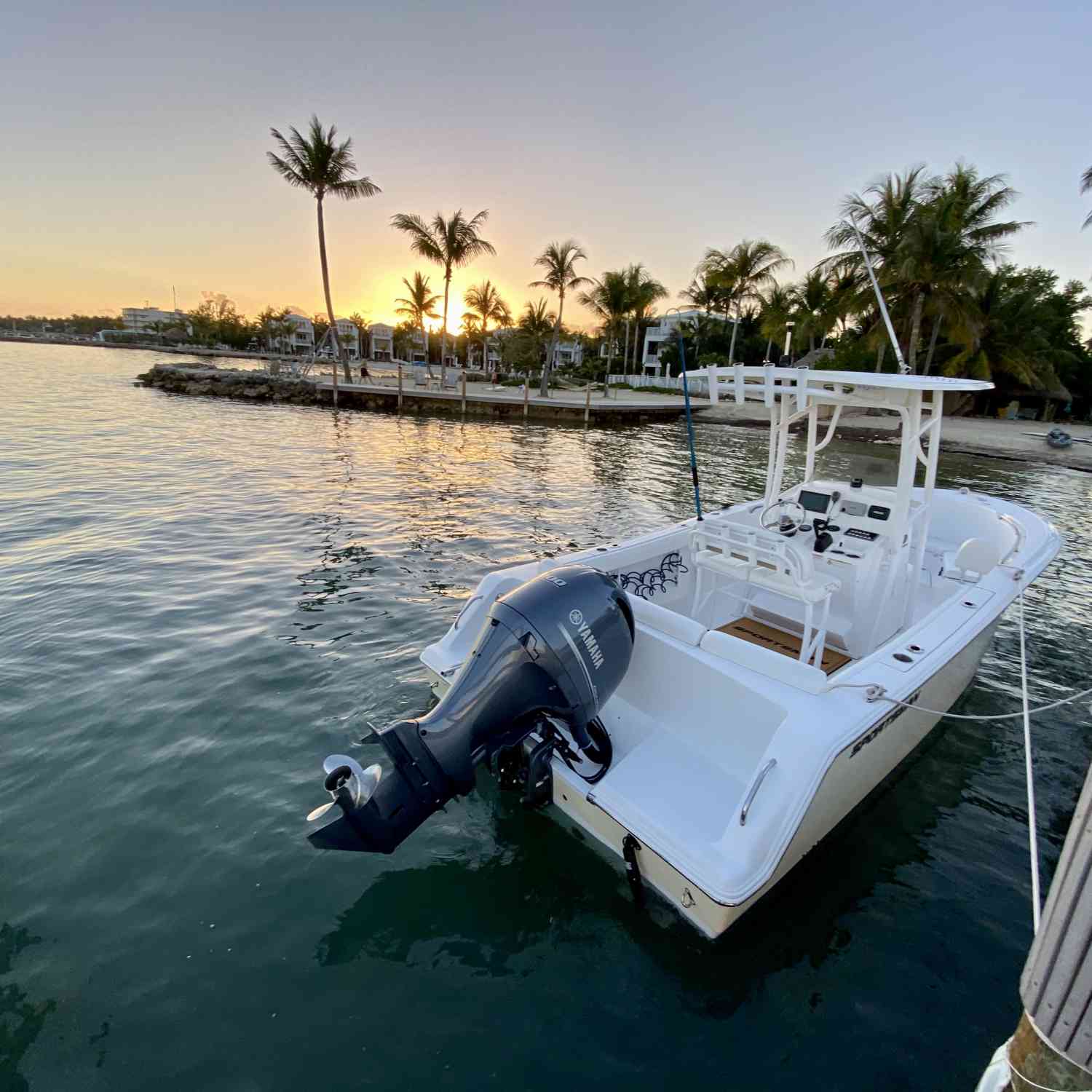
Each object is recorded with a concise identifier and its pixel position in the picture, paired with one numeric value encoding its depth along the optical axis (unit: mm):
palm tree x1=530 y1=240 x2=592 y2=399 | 34438
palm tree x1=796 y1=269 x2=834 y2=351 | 30719
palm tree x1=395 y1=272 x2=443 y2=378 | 44531
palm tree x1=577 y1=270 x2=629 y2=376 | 37406
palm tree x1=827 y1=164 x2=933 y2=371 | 26328
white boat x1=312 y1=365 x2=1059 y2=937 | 2781
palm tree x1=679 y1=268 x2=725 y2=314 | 40406
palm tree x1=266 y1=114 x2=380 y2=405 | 30594
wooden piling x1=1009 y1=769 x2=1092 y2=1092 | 1691
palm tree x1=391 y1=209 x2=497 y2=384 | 34250
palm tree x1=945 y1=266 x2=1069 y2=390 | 29969
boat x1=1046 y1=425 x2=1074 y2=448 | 23812
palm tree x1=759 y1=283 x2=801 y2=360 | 36750
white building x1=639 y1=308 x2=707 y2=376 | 56594
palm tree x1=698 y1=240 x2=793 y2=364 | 37594
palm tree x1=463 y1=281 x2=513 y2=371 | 51688
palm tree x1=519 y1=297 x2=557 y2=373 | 50156
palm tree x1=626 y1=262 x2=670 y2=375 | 37719
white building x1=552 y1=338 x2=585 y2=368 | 77875
